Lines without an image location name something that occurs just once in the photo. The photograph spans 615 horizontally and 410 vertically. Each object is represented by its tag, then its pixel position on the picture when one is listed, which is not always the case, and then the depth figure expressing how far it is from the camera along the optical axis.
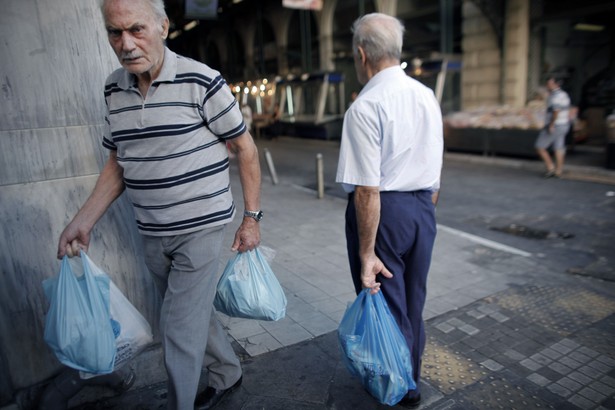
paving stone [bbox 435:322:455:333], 3.50
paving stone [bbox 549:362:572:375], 2.95
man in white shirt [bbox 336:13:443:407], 2.18
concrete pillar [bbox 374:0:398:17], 18.77
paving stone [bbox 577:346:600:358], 3.13
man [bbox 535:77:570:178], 9.34
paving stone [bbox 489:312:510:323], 3.64
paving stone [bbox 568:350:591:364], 3.07
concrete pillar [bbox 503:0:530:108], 14.08
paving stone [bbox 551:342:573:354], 3.19
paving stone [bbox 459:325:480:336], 3.45
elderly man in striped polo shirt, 2.08
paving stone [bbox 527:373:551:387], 2.84
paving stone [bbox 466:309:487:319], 3.71
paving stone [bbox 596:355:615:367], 3.02
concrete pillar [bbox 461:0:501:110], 15.02
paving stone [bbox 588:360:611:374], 2.96
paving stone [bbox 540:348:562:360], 3.12
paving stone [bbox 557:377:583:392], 2.79
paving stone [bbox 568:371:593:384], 2.85
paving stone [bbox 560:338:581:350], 3.25
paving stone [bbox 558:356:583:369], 3.01
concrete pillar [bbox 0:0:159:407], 2.35
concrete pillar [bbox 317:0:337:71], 22.34
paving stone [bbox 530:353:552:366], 3.06
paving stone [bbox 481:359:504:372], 2.99
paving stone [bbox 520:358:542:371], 3.00
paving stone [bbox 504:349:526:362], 3.11
